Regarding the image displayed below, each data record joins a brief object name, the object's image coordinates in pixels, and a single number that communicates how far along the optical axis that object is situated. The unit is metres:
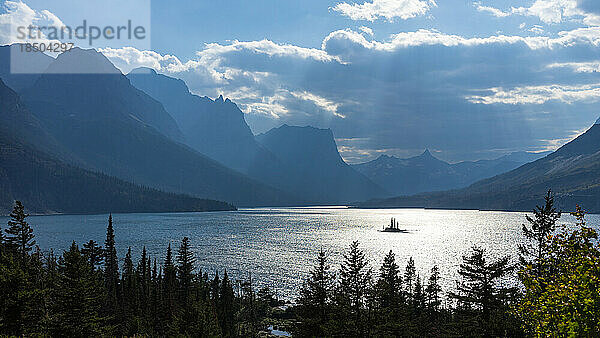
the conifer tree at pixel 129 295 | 83.26
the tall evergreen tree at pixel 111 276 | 86.18
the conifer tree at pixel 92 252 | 92.30
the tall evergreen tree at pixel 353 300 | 48.88
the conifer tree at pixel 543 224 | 52.59
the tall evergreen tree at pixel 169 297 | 77.69
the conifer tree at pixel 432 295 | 93.69
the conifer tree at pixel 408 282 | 96.12
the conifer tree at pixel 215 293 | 97.95
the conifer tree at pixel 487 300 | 54.16
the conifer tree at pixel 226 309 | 88.19
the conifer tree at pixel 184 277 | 88.43
